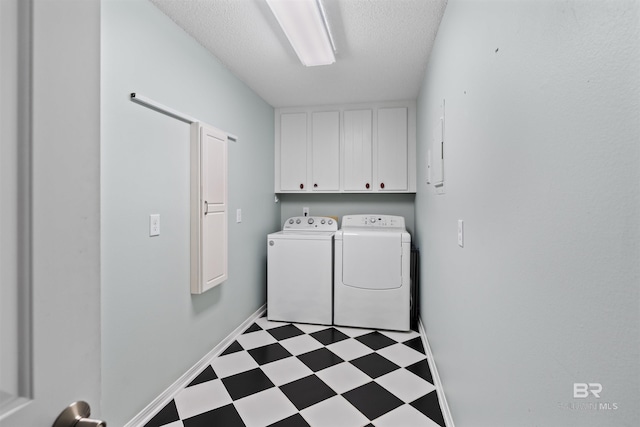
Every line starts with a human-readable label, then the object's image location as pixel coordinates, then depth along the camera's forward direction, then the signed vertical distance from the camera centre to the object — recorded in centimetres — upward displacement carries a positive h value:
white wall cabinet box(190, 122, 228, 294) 195 +5
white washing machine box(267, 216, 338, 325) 289 -60
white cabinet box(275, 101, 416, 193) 325 +73
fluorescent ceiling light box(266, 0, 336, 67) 157 +108
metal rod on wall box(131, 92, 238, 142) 151 +59
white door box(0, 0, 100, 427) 37 +1
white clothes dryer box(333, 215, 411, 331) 273 -59
